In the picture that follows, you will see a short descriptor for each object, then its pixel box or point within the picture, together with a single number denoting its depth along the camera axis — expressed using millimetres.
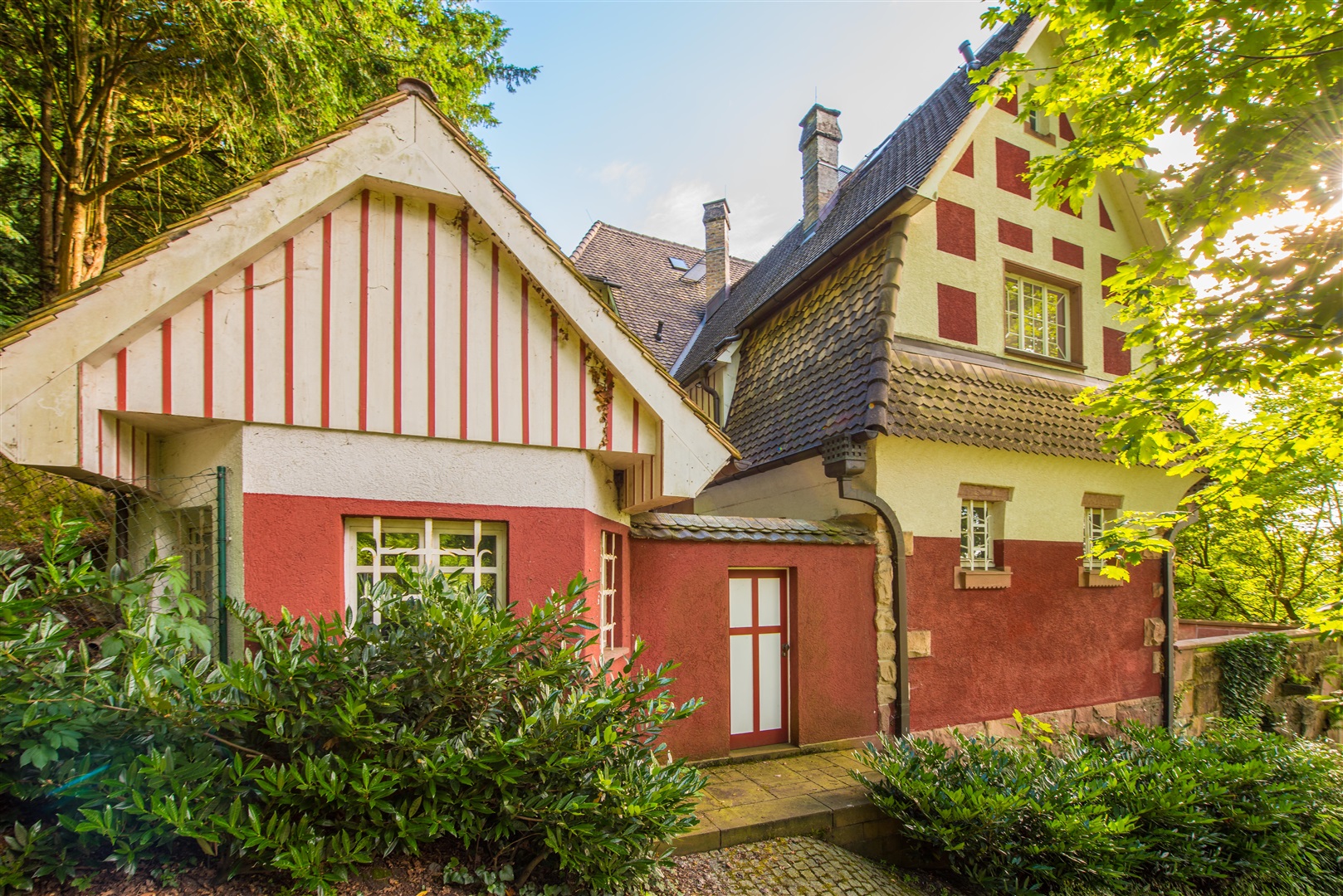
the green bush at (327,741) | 2477
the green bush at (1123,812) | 4473
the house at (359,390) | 3559
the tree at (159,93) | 6012
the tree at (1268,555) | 15777
